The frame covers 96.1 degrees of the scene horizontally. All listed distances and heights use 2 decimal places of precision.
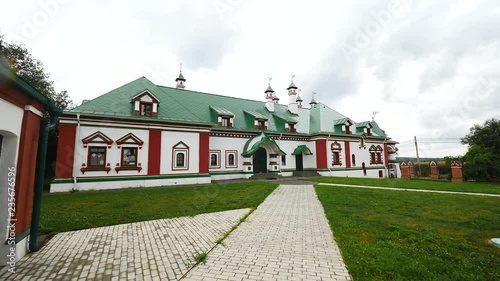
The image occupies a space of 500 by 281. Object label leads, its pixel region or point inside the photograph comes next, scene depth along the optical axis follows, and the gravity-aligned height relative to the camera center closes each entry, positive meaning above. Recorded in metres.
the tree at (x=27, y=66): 17.89 +8.55
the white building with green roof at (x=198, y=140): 14.97 +2.33
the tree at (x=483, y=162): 23.50 +0.23
